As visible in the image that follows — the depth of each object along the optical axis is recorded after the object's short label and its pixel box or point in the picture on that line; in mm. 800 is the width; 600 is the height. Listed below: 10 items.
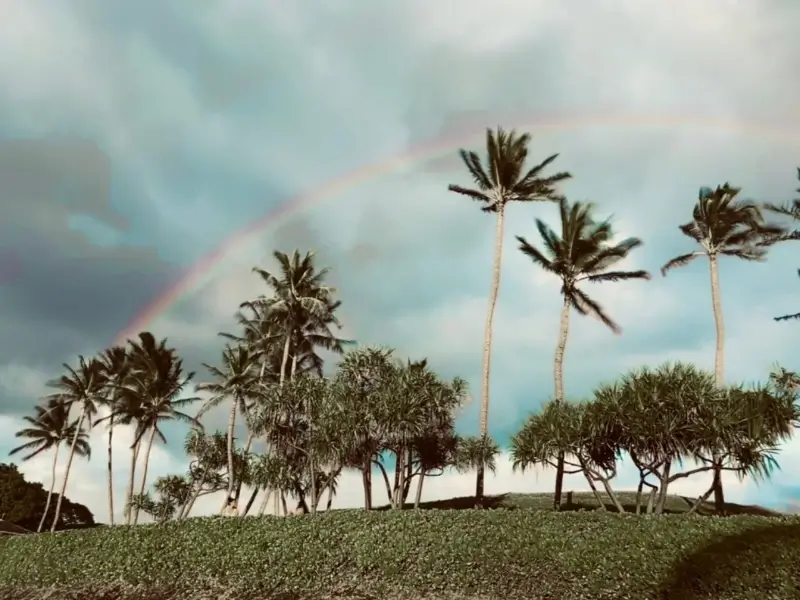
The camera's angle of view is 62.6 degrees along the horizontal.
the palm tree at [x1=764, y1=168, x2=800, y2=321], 31953
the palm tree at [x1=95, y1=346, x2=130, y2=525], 61156
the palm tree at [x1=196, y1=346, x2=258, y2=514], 48188
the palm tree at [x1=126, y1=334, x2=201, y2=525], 54156
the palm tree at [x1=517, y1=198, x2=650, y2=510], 37344
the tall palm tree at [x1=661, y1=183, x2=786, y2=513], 39219
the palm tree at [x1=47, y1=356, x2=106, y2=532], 64438
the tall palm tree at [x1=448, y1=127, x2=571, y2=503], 39375
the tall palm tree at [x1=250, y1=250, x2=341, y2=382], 48938
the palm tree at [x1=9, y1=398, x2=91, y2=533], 73500
